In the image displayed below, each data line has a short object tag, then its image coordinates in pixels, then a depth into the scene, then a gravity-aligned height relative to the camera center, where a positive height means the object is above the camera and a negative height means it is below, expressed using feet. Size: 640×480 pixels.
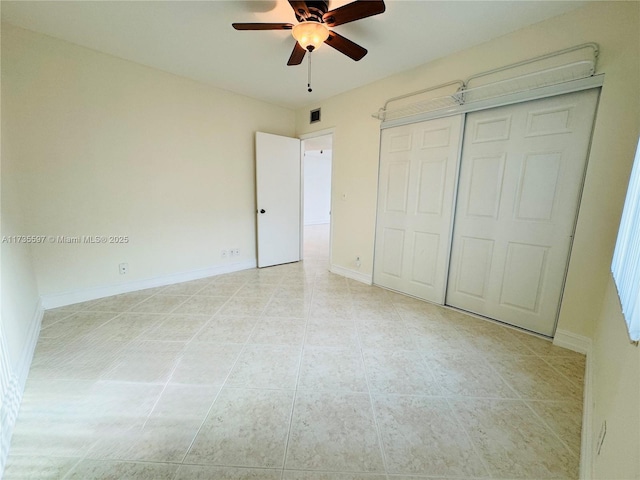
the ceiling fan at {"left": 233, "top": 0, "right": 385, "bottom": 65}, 5.04 +3.85
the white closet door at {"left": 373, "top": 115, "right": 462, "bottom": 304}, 8.58 -0.17
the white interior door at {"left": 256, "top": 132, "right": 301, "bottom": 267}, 12.80 -0.07
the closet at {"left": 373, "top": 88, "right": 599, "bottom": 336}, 6.48 -0.04
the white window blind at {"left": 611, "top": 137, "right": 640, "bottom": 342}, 3.00 -0.82
